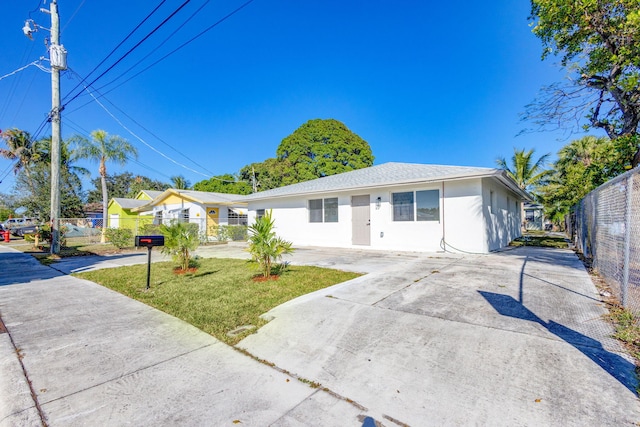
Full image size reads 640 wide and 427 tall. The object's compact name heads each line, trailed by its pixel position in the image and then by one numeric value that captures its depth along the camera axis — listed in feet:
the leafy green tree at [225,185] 114.73
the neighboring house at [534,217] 93.07
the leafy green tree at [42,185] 75.31
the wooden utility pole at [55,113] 38.29
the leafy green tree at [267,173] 102.53
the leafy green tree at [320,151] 98.27
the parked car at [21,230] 73.15
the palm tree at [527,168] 72.13
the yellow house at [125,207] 89.76
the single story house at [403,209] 29.60
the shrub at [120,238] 46.65
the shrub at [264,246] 19.33
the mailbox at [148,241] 16.89
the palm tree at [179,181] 129.49
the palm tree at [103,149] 56.08
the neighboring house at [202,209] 60.29
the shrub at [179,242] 23.24
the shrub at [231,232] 57.67
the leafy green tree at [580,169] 24.38
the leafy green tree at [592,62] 20.49
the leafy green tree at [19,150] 75.22
